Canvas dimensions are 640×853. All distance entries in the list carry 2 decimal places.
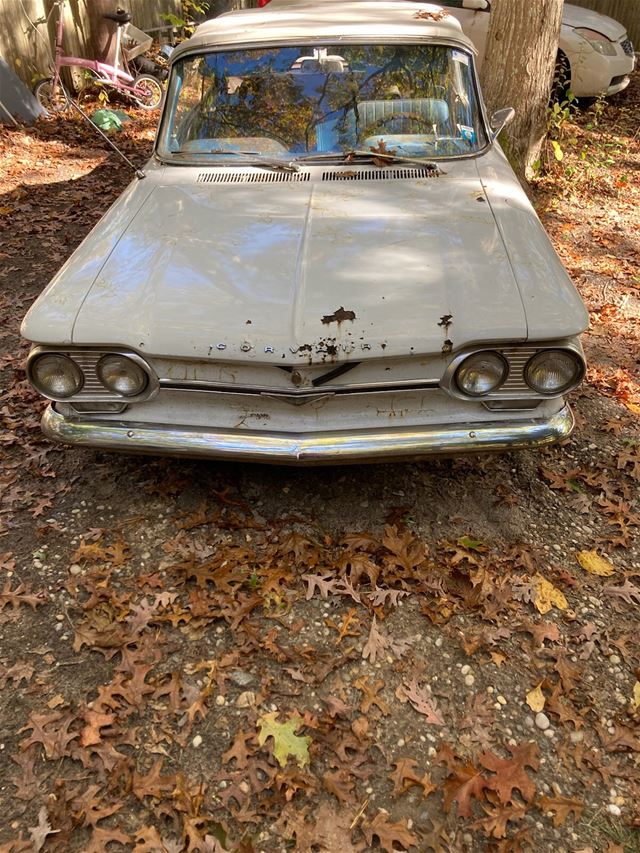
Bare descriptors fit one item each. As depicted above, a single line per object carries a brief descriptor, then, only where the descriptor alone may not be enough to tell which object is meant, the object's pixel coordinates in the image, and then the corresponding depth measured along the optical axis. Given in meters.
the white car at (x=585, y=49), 8.34
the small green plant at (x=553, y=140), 6.47
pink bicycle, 8.70
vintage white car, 2.50
